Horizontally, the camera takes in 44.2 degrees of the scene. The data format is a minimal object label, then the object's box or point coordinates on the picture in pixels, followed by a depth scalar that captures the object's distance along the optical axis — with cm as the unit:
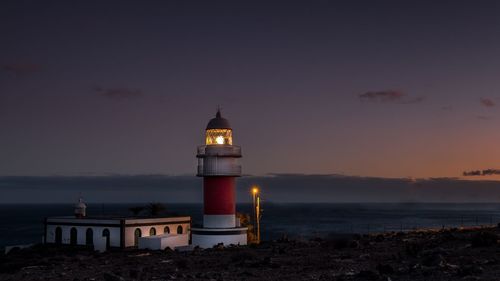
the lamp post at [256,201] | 4112
